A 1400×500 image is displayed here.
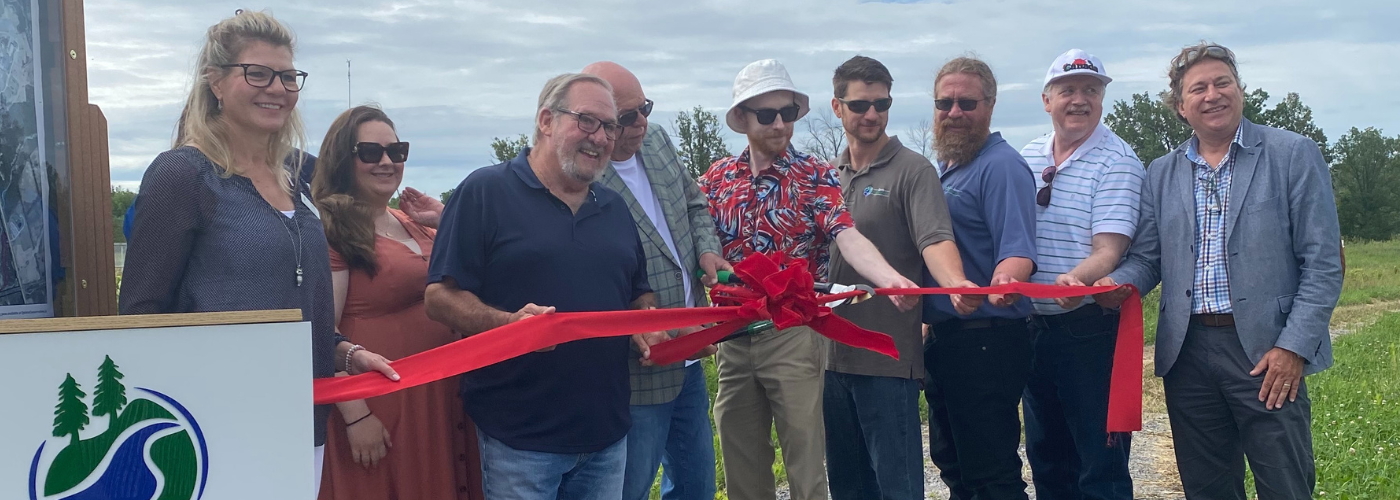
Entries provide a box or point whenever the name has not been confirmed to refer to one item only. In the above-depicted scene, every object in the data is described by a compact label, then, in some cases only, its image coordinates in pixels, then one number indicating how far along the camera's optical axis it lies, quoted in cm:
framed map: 268
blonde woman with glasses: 256
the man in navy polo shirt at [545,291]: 311
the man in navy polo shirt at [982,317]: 431
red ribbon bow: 345
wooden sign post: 270
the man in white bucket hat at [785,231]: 412
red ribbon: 290
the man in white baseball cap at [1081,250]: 437
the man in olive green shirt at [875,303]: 413
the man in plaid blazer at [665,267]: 378
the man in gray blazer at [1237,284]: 377
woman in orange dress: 345
